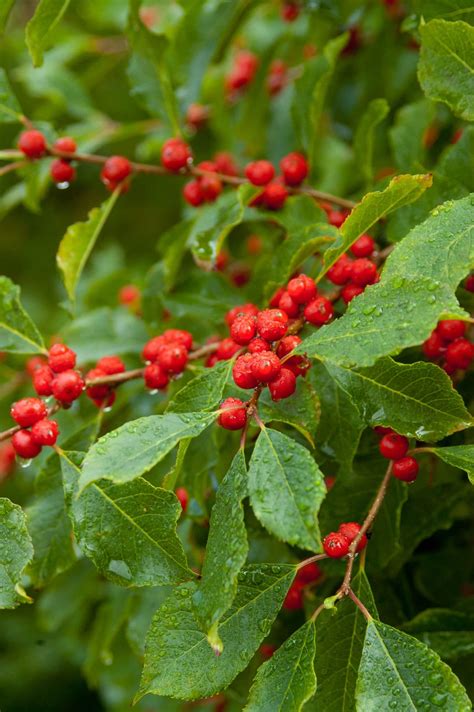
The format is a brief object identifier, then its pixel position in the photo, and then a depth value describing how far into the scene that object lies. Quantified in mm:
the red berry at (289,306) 627
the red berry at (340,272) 636
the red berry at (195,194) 704
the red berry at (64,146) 699
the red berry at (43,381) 635
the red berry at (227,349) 634
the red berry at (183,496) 670
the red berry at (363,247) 650
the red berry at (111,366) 659
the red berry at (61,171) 699
